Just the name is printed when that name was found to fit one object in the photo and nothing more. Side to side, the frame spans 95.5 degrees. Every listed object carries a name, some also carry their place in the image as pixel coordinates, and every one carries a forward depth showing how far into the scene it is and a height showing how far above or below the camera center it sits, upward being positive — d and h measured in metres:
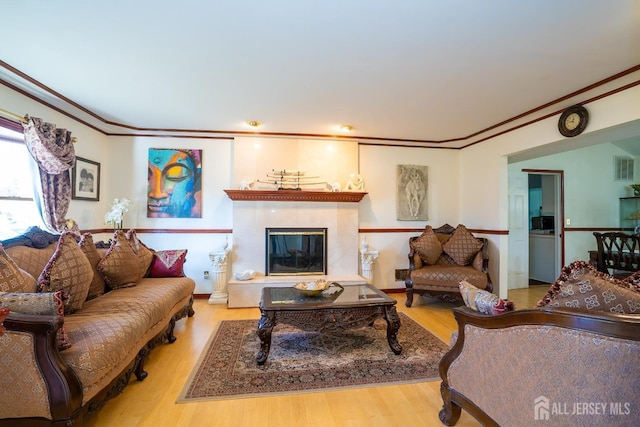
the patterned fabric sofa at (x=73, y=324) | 1.37 -0.68
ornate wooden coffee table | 2.39 -0.81
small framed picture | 3.48 +0.43
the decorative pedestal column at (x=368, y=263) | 4.31 -0.66
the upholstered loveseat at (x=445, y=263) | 3.69 -0.60
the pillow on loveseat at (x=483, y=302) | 1.42 -0.42
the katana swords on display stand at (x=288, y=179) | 4.30 +0.57
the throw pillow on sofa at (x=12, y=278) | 1.58 -0.37
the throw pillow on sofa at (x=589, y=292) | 1.09 -0.28
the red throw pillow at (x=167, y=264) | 3.18 -0.54
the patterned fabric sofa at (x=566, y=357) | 1.00 -0.54
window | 2.63 +0.24
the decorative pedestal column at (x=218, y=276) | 3.97 -0.83
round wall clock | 2.84 +1.02
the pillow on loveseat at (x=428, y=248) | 4.10 -0.40
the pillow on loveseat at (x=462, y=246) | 3.99 -0.37
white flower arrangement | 3.71 +0.04
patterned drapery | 2.64 +0.48
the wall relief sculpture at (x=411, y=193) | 4.66 +0.42
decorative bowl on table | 2.72 -0.67
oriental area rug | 2.06 -1.19
